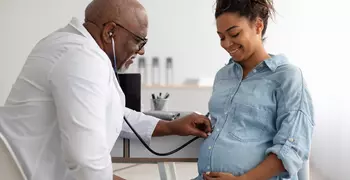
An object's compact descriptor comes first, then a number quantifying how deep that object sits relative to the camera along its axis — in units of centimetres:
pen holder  217
